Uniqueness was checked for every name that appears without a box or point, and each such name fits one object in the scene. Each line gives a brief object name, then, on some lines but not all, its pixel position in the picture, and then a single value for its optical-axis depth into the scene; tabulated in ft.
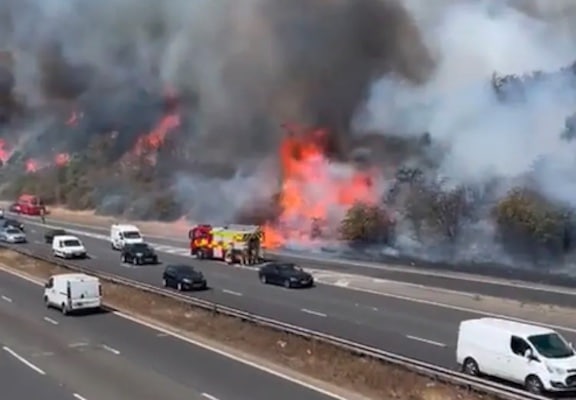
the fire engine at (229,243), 217.56
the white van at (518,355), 86.38
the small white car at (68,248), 230.68
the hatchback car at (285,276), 177.17
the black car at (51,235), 268.00
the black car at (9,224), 290.56
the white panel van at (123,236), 251.39
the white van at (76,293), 141.69
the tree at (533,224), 188.44
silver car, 277.44
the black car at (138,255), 218.79
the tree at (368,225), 232.32
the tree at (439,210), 215.72
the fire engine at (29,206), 414.00
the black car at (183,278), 168.25
